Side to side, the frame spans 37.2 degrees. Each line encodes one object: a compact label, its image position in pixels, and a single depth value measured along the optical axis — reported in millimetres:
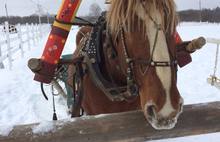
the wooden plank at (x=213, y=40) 5584
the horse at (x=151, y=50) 1570
